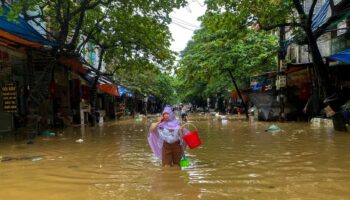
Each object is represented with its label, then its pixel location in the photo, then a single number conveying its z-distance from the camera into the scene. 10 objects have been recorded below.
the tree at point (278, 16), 15.42
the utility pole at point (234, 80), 30.89
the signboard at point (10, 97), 15.62
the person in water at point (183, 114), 30.12
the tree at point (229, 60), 27.77
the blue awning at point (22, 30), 14.40
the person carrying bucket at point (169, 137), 8.30
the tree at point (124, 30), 17.22
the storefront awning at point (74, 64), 20.63
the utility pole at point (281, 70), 22.30
